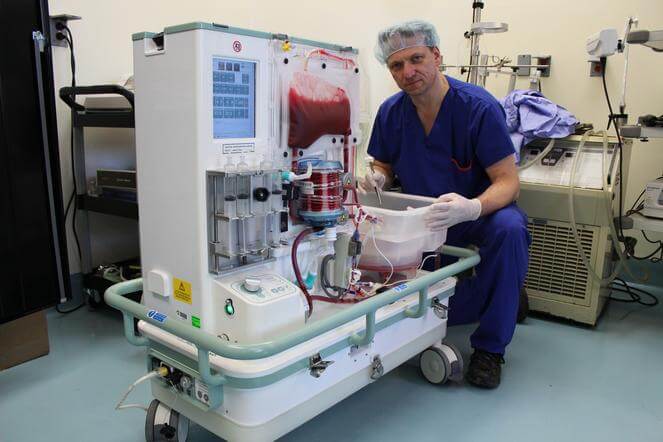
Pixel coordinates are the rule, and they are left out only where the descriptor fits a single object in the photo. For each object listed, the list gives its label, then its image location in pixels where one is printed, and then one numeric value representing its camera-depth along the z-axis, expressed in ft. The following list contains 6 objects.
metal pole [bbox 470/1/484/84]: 9.21
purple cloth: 7.80
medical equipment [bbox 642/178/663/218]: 7.60
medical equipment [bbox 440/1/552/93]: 9.25
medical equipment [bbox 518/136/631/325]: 7.35
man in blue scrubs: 5.81
